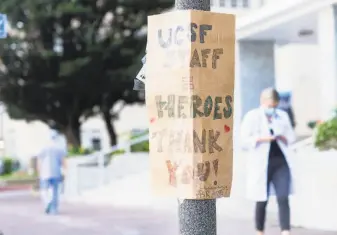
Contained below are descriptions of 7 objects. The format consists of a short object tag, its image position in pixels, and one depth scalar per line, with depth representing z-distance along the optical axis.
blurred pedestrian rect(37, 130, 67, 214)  19.06
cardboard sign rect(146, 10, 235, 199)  5.77
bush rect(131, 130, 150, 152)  25.44
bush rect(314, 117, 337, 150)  12.75
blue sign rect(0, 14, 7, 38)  12.29
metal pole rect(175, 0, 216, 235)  5.87
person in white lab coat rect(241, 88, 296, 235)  9.99
